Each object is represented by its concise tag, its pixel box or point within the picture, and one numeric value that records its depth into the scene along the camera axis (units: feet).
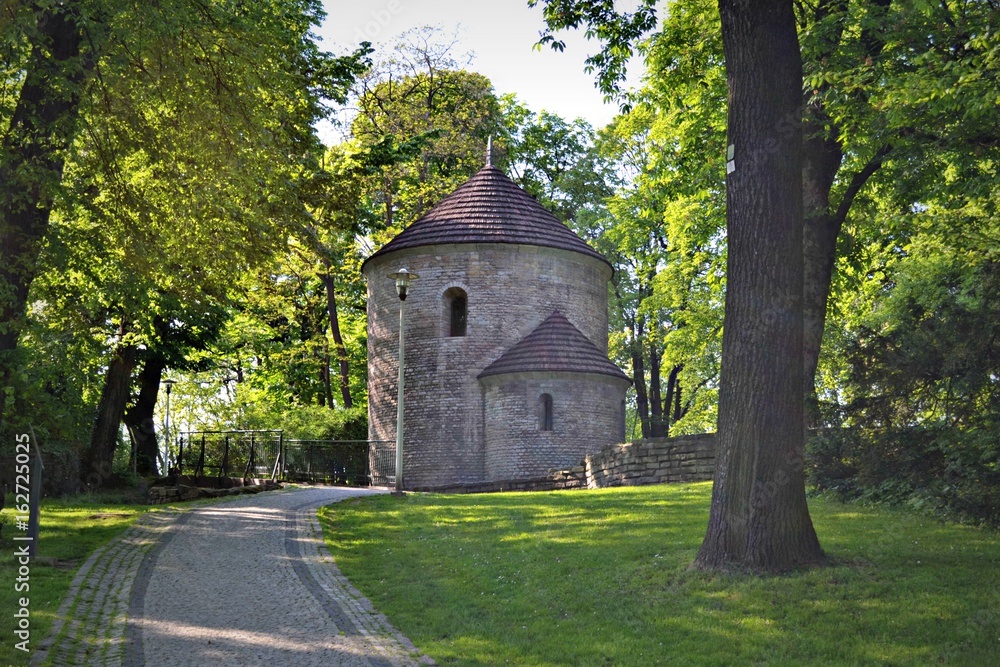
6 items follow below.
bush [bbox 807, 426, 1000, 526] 38.27
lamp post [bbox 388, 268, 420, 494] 71.67
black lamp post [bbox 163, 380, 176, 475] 119.06
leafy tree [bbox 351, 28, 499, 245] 126.31
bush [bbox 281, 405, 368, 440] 112.78
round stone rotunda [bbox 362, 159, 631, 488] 94.22
